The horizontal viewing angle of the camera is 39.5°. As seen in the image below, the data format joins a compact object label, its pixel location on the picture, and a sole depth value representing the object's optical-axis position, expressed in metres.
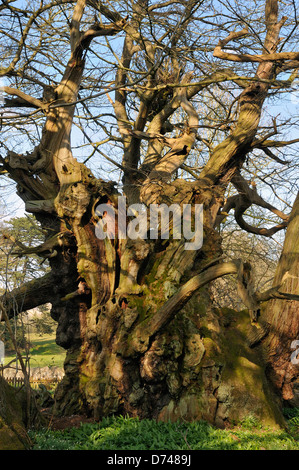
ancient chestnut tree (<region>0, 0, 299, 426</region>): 6.12
